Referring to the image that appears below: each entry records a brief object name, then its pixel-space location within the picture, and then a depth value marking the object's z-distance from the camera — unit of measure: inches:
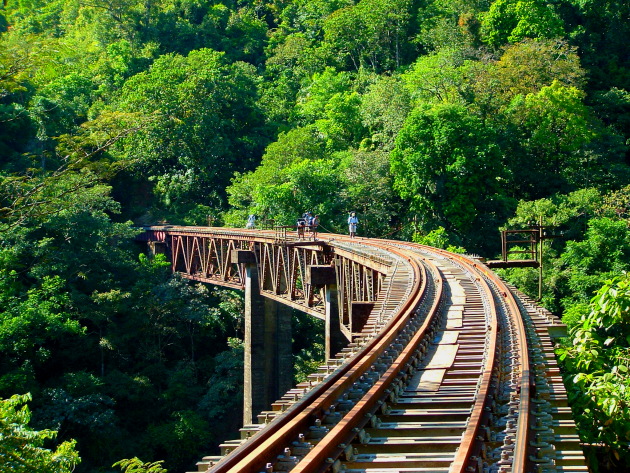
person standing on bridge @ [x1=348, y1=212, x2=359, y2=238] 2230.6
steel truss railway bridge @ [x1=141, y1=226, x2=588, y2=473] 442.6
